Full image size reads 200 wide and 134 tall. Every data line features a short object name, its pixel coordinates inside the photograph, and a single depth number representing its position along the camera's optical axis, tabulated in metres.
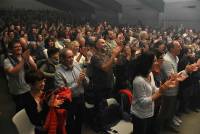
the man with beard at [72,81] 1.95
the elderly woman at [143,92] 1.73
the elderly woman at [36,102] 1.51
